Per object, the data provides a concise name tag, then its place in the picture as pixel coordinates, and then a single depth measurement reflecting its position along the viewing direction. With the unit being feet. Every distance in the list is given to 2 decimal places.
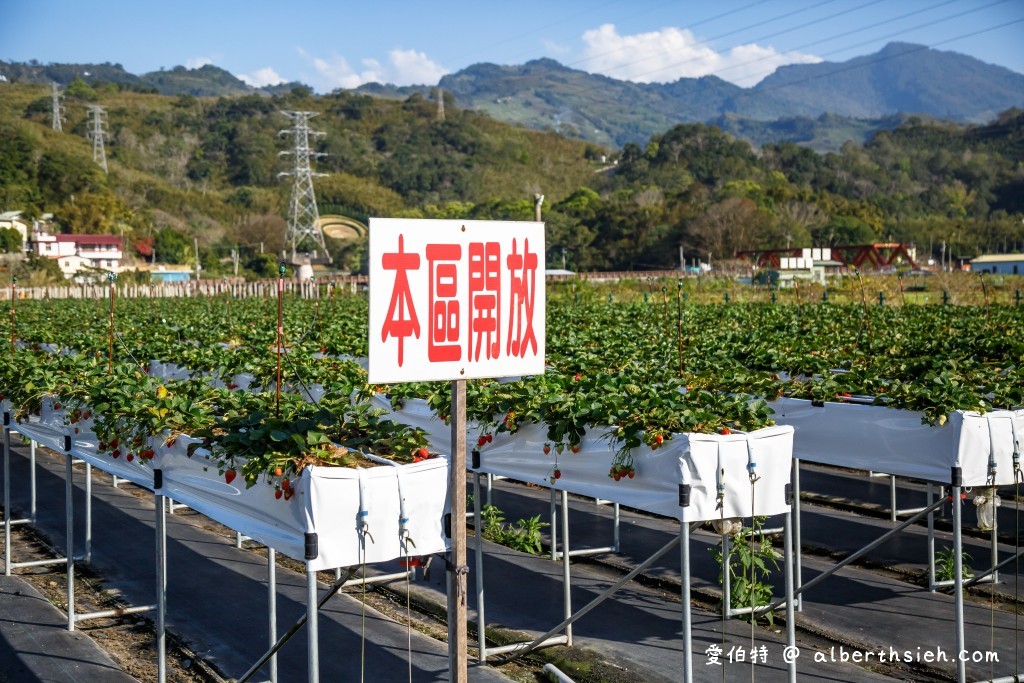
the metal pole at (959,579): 28.68
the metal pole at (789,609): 26.63
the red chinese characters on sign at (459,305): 18.88
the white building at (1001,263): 256.73
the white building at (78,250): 297.94
